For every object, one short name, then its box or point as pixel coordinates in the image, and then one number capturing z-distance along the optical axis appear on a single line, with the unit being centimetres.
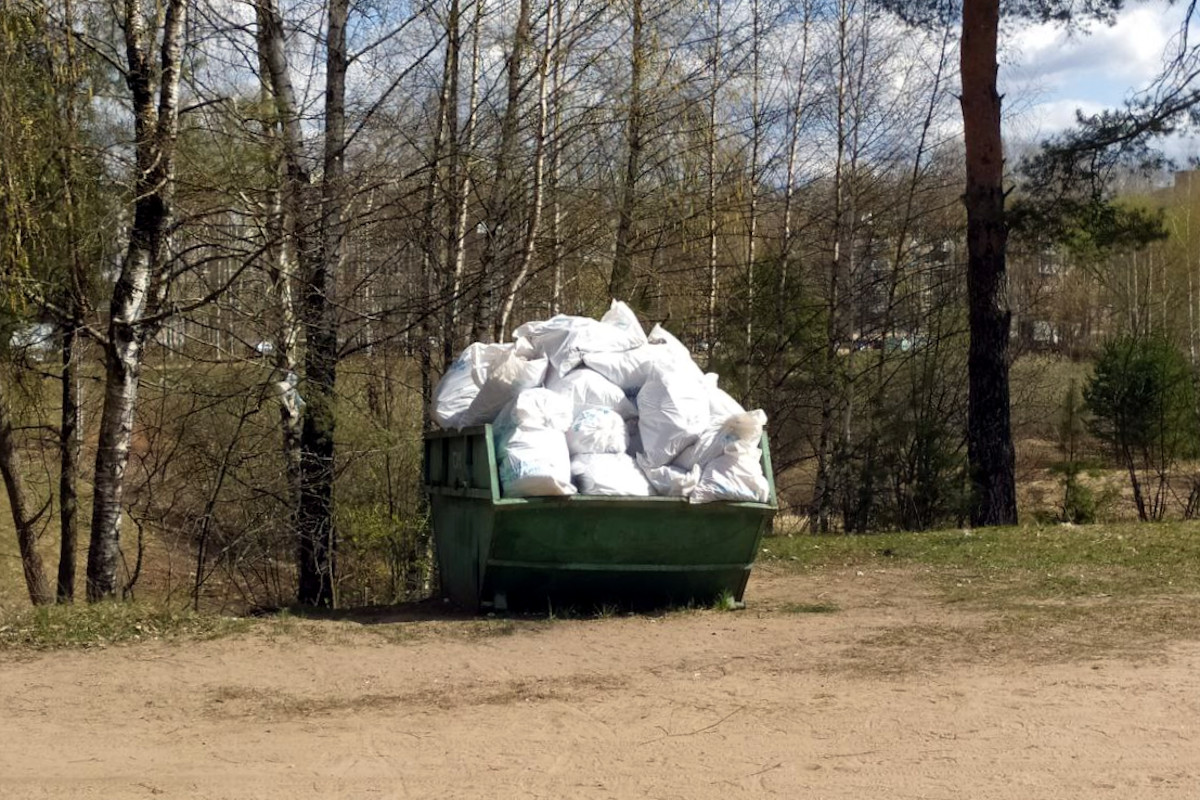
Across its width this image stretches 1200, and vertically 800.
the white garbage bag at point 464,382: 914
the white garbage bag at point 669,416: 836
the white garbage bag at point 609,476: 813
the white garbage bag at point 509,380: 873
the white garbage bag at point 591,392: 862
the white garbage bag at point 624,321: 947
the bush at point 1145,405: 2258
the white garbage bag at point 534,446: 796
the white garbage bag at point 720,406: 863
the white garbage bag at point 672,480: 817
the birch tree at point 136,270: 942
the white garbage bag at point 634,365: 884
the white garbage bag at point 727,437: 825
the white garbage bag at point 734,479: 815
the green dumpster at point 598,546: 814
